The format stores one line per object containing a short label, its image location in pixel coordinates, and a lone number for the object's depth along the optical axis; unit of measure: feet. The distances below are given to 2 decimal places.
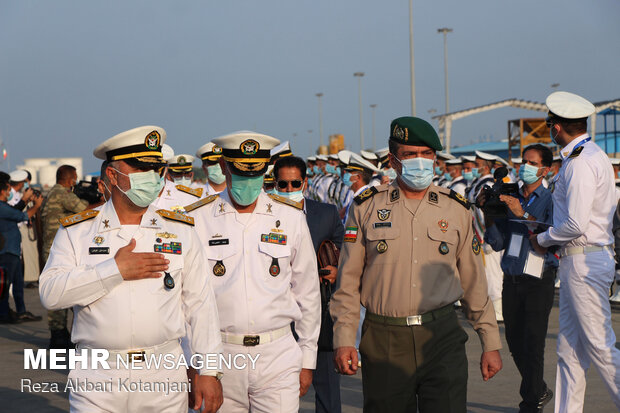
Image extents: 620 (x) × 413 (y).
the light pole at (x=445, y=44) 172.45
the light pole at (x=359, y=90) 231.71
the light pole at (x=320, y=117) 294.31
